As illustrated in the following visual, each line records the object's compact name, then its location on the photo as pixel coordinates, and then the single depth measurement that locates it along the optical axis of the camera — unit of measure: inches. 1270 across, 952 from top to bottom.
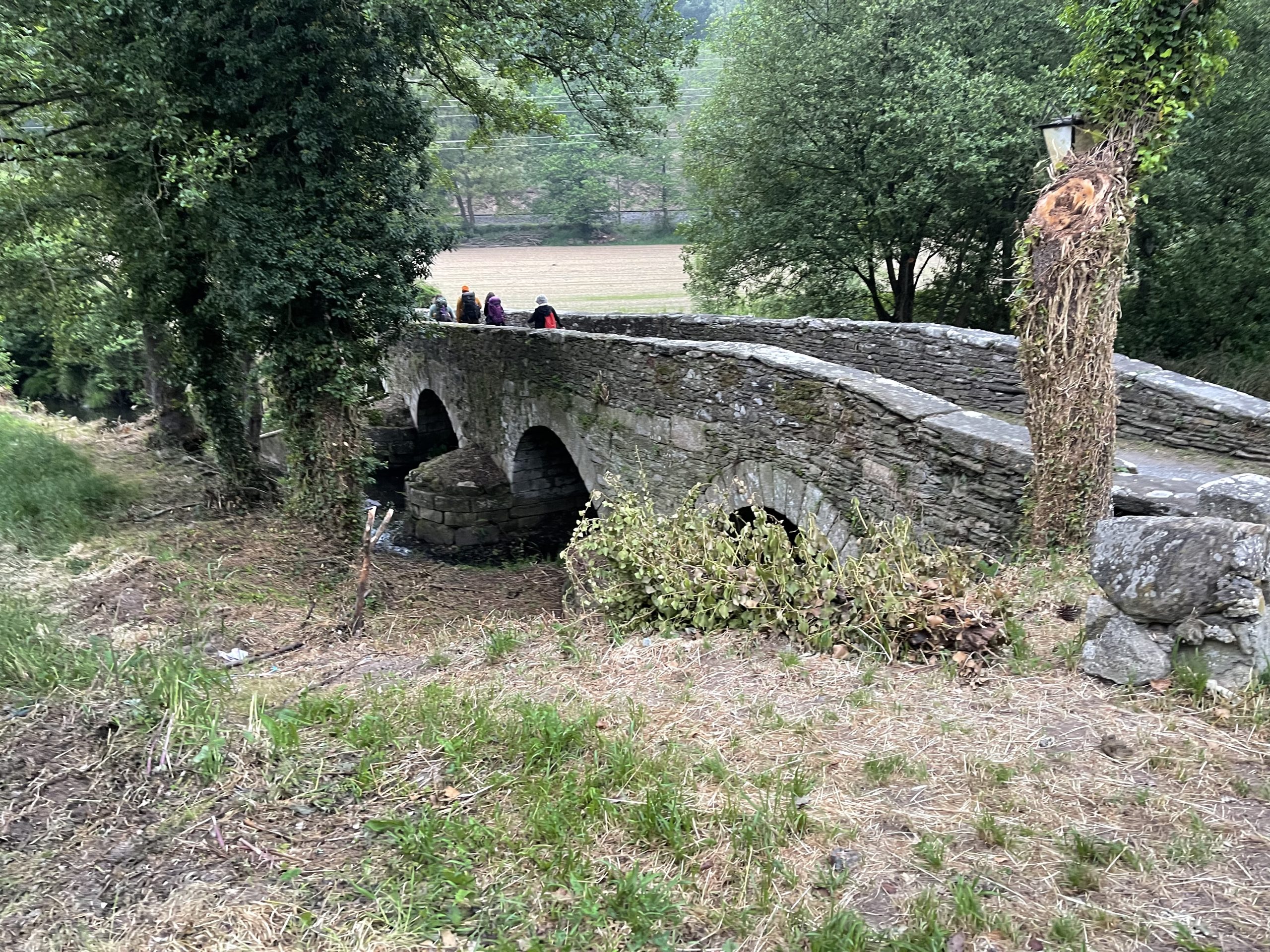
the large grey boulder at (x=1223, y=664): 115.9
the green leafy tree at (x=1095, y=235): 169.5
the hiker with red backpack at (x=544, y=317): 537.3
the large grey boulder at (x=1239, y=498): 140.3
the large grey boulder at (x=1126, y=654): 122.2
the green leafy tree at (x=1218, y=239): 454.0
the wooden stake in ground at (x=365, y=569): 203.3
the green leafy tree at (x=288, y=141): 268.8
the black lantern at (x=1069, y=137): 177.8
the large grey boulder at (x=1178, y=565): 112.7
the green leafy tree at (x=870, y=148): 480.7
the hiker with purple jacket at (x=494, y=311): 626.2
